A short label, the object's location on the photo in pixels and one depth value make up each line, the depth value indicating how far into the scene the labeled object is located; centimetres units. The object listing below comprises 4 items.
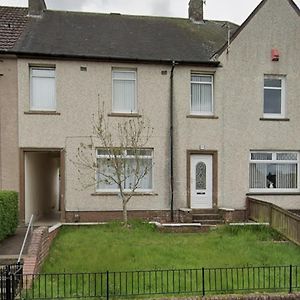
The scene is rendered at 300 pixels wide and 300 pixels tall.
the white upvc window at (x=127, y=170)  1417
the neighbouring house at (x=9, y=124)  1391
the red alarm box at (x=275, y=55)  1537
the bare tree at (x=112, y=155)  1412
